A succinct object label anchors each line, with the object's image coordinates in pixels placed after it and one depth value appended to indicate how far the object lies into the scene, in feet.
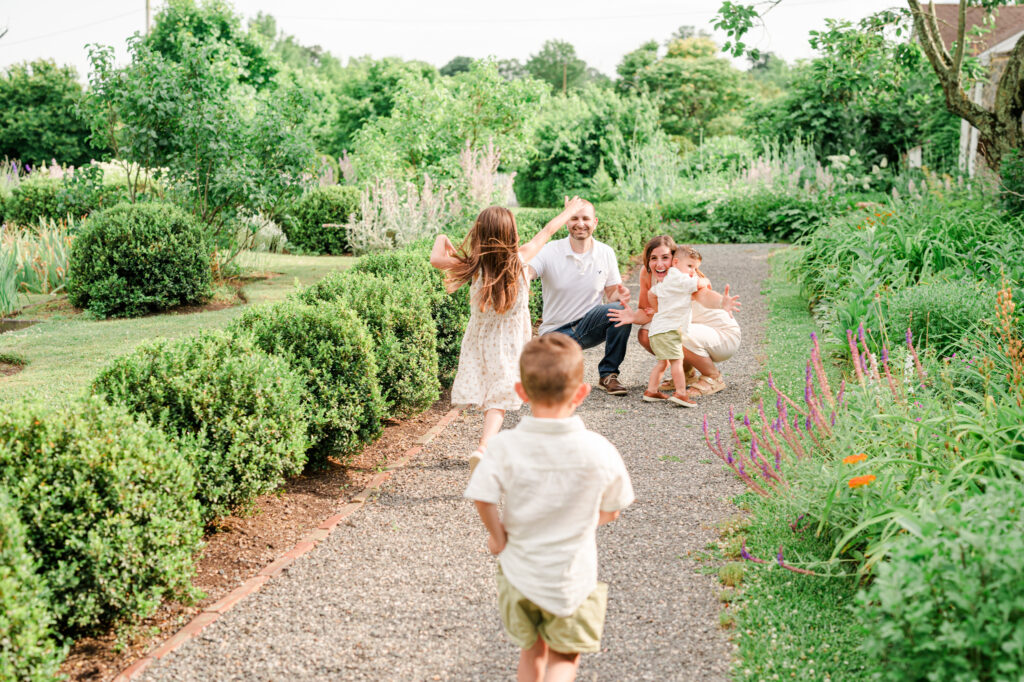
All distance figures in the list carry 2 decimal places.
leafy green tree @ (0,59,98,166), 96.91
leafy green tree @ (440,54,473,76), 307.82
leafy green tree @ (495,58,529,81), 294.05
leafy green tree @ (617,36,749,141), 137.90
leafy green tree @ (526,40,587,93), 247.09
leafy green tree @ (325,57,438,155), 129.49
